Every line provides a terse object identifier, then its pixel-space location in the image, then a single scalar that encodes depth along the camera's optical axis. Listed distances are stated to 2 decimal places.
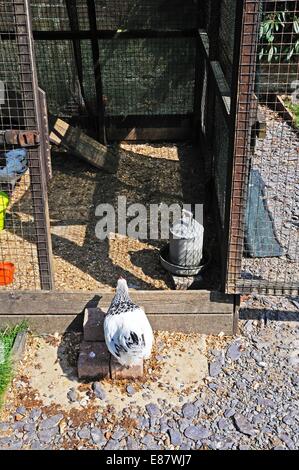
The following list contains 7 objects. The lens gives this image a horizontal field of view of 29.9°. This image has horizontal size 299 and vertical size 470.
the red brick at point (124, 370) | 3.60
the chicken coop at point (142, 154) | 3.60
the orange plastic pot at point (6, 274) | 4.38
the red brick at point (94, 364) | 3.61
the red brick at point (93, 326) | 3.76
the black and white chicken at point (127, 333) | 3.24
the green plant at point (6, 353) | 3.54
